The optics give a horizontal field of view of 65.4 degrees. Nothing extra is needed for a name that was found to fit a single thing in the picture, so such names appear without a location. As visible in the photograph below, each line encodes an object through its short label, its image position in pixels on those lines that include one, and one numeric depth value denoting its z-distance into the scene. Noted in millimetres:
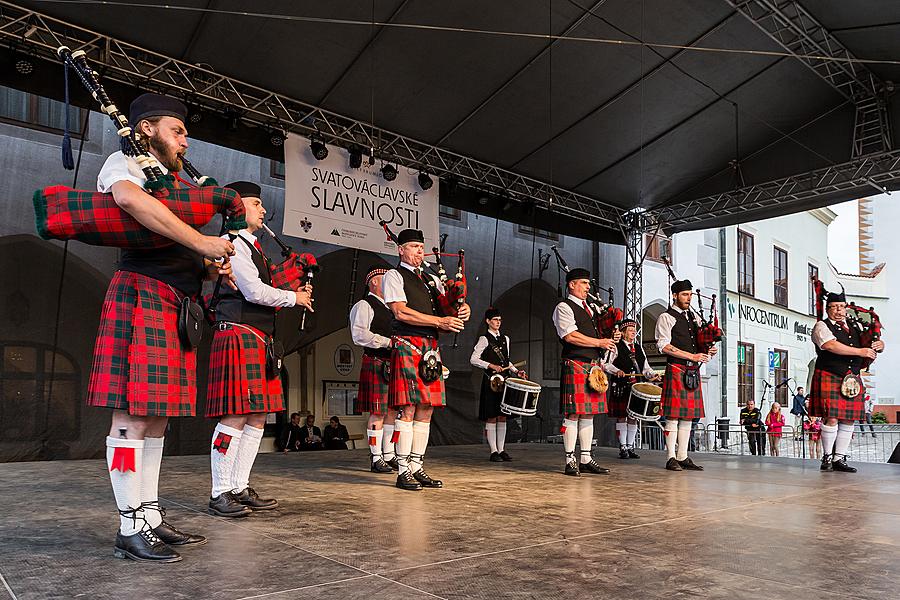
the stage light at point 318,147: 6691
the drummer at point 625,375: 6906
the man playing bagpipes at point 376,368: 5191
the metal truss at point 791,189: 7485
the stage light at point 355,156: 7008
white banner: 6656
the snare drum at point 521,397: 5406
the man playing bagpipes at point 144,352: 2098
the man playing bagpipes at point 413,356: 3951
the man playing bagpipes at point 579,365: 4918
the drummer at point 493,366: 6441
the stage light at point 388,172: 7270
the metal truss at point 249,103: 5096
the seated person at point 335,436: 8641
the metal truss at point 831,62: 6332
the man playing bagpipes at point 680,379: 5480
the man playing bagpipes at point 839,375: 5465
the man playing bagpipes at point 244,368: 3000
